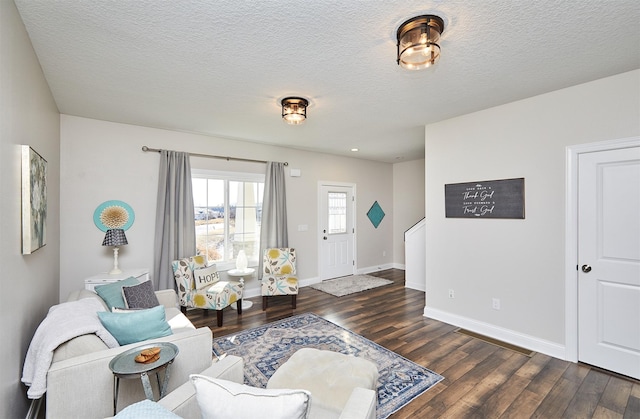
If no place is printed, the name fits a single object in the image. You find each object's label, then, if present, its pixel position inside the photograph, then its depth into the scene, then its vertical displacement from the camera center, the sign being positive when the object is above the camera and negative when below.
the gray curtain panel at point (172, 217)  3.96 -0.08
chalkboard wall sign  3.14 +0.13
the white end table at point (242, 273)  4.33 -0.92
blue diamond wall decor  6.77 -0.08
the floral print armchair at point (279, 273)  4.29 -1.01
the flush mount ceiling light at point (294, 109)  3.01 +1.06
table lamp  3.36 -0.33
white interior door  2.49 -0.45
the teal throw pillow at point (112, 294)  2.55 -0.74
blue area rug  2.33 -1.43
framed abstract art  1.83 +0.07
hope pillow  3.87 -0.89
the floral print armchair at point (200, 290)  3.64 -1.02
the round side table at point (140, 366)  1.52 -0.83
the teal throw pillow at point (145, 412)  0.88 -0.63
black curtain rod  3.97 +0.85
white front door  5.88 -0.41
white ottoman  1.63 -1.03
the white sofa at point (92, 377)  1.53 -0.94
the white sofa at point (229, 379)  1.25 -0.86
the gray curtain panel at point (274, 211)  4.95 +0.00
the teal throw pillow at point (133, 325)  1.87 -0.74
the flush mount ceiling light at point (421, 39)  1.77 +1.07
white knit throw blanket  1.52 -0.71
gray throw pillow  2.61 -0.78
